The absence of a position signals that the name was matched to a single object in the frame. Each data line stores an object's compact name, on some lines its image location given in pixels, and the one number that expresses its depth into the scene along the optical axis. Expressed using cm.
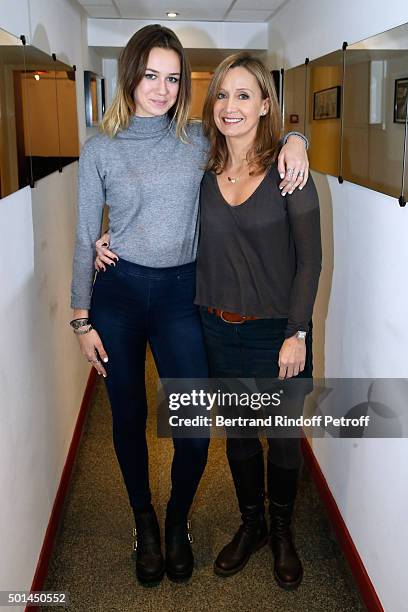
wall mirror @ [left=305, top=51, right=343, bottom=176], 235
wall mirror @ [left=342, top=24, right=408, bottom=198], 169
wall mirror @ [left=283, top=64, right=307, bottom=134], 298
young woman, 188
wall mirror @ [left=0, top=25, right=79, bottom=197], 186
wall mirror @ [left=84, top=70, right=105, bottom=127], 398
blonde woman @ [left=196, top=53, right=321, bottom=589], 187
